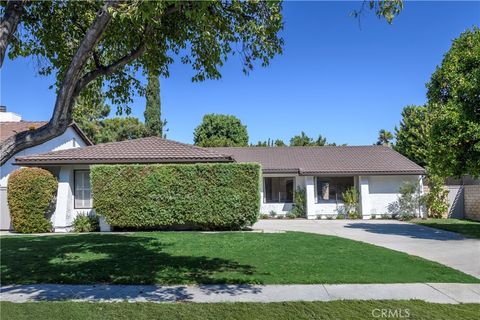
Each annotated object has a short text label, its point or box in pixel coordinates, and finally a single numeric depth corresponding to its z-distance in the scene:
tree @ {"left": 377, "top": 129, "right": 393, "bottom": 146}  41.78
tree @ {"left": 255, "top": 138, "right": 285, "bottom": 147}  39.66
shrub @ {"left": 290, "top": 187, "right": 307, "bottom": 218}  23.19
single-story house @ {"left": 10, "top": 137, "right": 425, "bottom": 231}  17.00
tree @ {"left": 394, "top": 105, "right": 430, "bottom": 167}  31.61
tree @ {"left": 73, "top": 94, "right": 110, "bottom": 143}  38.31
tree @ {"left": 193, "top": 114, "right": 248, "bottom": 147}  39.12
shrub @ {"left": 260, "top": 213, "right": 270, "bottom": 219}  23.02
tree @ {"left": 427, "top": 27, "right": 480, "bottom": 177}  13.22
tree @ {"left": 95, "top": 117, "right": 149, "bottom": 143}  38.66
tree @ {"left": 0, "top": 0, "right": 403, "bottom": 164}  5.14
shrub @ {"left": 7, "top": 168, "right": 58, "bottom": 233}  15.88
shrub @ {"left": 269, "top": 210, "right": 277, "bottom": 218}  23.39
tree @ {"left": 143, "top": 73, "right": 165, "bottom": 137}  35.50
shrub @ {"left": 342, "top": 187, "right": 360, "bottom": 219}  22.56
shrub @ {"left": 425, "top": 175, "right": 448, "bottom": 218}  21.84
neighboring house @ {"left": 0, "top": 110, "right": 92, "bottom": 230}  17.39
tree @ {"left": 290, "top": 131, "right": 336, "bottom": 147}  39.66
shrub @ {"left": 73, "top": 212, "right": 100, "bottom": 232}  16.62
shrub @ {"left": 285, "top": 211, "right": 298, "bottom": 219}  23.11
